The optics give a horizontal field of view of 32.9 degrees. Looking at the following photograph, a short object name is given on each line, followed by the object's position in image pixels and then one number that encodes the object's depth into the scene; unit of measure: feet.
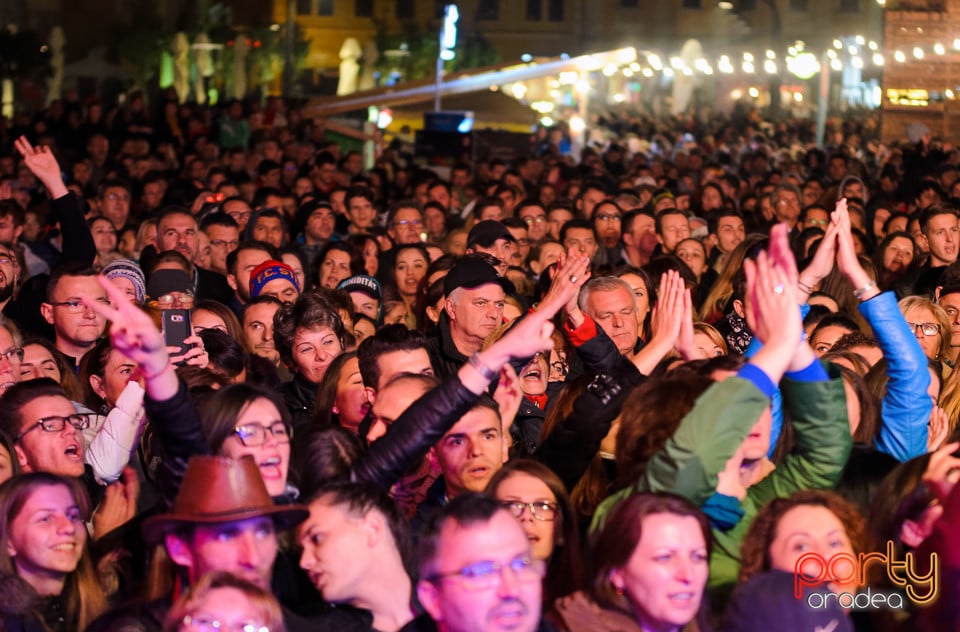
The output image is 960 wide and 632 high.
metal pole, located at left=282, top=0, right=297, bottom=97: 130.00
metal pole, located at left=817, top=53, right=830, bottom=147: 100.37
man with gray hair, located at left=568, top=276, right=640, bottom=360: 25.38
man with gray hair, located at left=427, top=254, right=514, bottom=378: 24.89
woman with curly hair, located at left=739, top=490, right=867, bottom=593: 14.14
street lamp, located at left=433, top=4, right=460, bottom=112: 76.48
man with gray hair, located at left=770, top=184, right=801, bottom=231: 46.01
